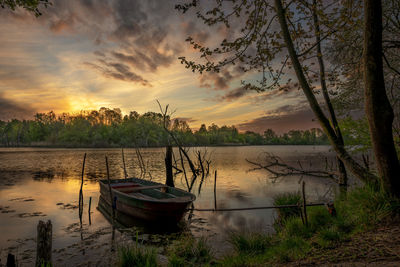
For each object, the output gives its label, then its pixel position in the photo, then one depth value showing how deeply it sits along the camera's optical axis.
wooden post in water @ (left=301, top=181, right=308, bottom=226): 8.09
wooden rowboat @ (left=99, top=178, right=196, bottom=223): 11.37
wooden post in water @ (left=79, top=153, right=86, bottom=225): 13.33
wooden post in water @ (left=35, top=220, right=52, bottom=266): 6.17
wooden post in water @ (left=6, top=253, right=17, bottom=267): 5.37
